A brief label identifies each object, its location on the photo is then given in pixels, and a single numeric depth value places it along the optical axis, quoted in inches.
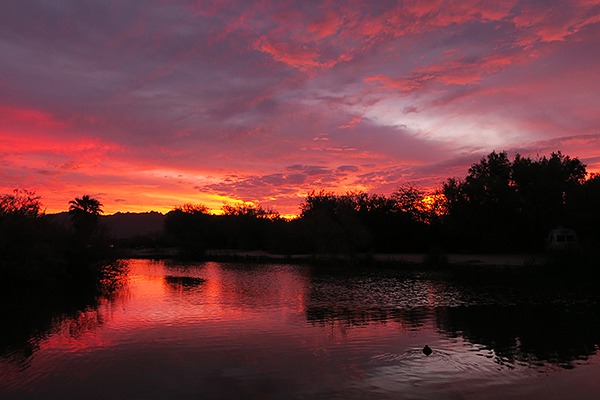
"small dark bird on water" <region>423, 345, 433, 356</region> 354.8
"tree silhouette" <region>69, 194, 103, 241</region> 2203.5
